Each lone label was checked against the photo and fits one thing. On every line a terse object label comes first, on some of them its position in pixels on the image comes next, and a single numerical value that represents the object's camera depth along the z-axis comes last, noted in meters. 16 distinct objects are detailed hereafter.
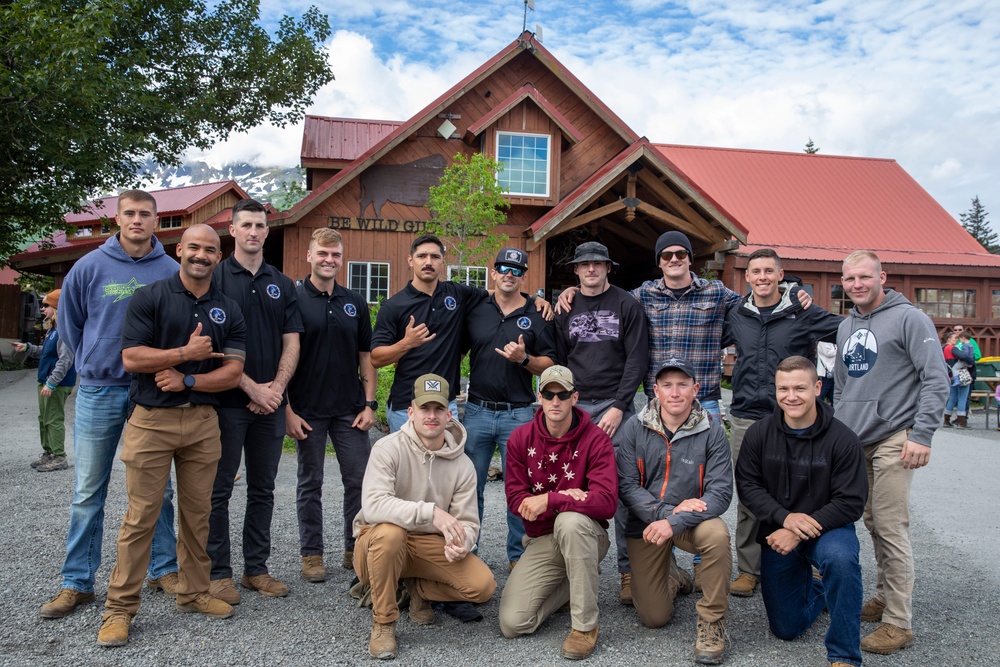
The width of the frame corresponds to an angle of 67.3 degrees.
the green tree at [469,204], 12.19
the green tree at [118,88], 12.83
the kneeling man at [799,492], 3.87
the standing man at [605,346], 4.82
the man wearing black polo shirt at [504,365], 4.95
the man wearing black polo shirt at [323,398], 4.79
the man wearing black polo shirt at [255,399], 4.35
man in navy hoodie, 4.09
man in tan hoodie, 3.94
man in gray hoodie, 4.05
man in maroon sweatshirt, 4.02
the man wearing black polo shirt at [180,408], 3.86
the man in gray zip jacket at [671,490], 4.05
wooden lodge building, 14.72
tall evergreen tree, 58.12
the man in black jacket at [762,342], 4.73
